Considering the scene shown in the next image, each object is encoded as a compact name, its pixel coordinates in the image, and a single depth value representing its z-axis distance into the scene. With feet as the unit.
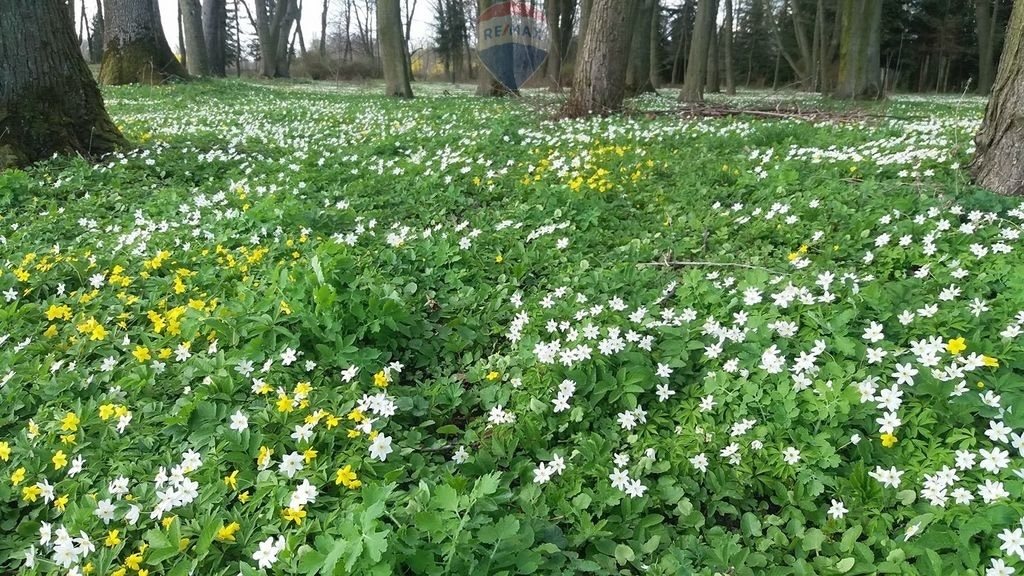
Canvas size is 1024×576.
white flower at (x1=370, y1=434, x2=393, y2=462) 7.00
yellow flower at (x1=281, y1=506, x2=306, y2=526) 6.13
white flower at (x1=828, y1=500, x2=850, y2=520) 6.41
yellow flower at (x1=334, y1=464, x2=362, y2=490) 6.55
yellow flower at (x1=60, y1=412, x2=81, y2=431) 7.55
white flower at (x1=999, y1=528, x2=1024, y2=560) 5.42
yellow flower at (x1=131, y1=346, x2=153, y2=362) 8.76
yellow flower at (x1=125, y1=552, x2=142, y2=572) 5.96
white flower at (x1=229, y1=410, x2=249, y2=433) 7.31
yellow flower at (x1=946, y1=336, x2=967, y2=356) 7.22
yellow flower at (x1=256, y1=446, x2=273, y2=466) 6.93
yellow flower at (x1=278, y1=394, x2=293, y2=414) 7.51
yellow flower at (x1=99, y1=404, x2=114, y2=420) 7.66
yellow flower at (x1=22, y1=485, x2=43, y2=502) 6.79
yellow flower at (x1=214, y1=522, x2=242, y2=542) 6.08
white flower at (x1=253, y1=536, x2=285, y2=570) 5.73
